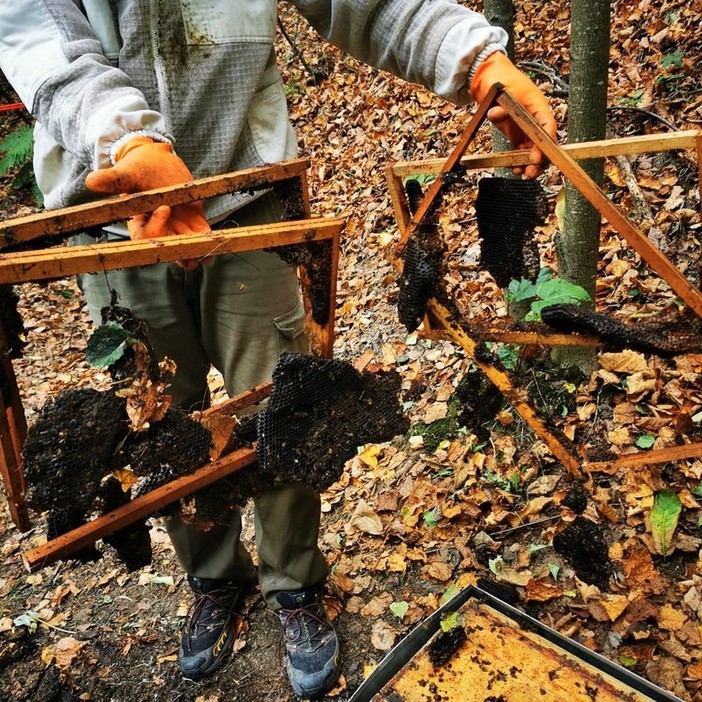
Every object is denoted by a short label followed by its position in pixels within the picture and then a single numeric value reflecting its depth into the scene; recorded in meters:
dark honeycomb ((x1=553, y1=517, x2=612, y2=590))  1.95
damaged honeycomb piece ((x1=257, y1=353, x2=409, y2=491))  1.74
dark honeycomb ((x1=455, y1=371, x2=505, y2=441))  2.16
